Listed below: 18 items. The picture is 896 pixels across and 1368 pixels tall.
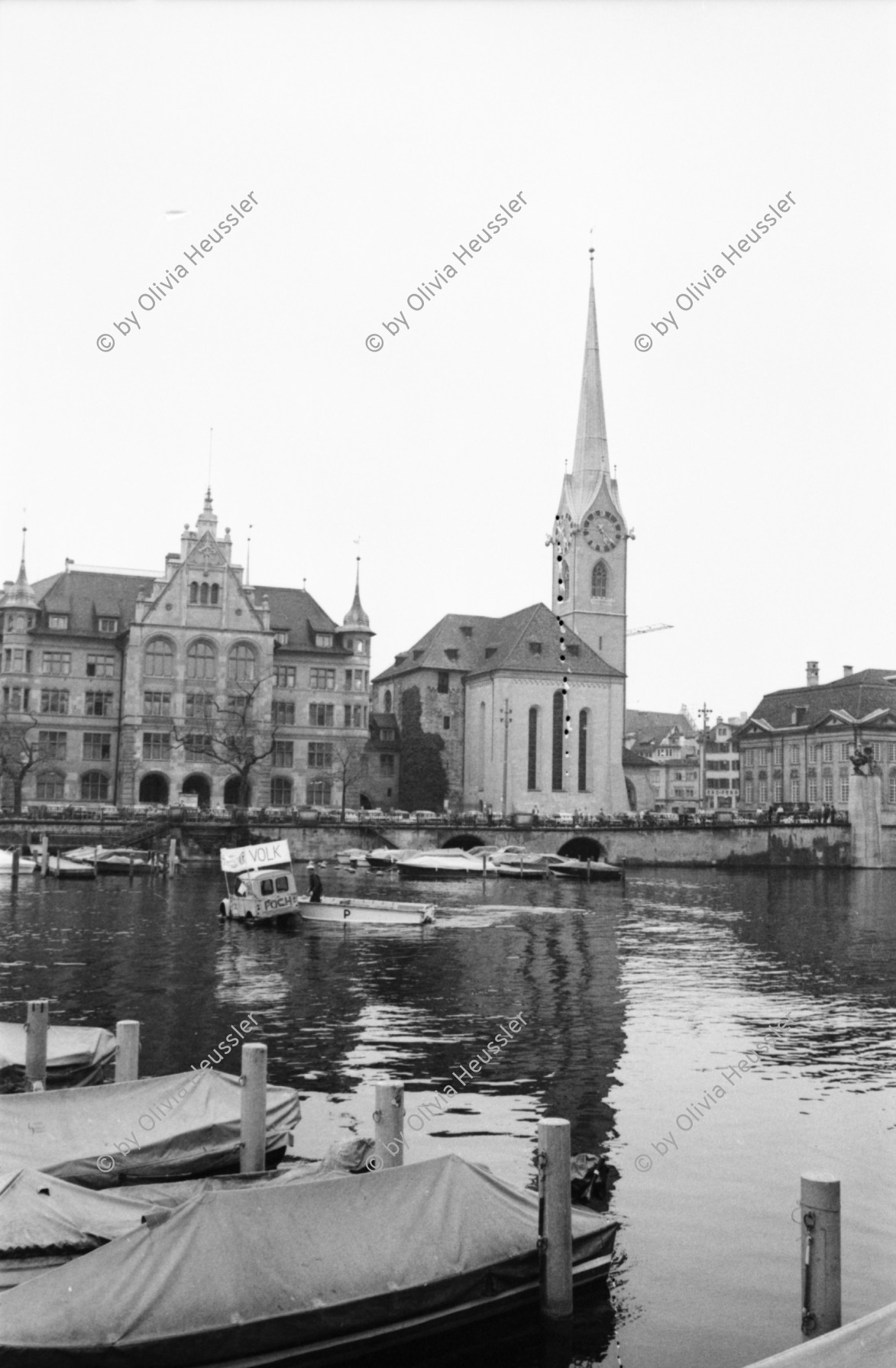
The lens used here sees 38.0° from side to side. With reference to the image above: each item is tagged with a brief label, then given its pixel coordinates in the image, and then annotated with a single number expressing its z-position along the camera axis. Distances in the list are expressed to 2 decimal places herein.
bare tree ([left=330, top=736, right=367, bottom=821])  100.44
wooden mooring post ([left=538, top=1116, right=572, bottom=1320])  12.47
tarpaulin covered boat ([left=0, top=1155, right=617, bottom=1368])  10.66
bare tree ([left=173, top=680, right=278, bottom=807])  94.75
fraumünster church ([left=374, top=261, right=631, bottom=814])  107.25
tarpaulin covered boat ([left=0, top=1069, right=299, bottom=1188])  14.80
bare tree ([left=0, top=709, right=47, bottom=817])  89.06
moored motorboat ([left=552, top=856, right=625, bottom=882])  82.06
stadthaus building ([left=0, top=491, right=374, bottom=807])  95.69
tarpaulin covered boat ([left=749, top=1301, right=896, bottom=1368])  9.46
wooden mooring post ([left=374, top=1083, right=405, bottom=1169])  13.61
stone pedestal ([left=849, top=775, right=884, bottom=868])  103.06
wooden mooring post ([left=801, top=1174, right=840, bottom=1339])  11.05
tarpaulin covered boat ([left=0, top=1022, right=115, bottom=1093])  19.03
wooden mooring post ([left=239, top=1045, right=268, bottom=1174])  15.78
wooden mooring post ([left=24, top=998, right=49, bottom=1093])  18.64
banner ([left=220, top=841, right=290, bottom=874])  54.88
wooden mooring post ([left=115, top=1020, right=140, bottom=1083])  17.73
